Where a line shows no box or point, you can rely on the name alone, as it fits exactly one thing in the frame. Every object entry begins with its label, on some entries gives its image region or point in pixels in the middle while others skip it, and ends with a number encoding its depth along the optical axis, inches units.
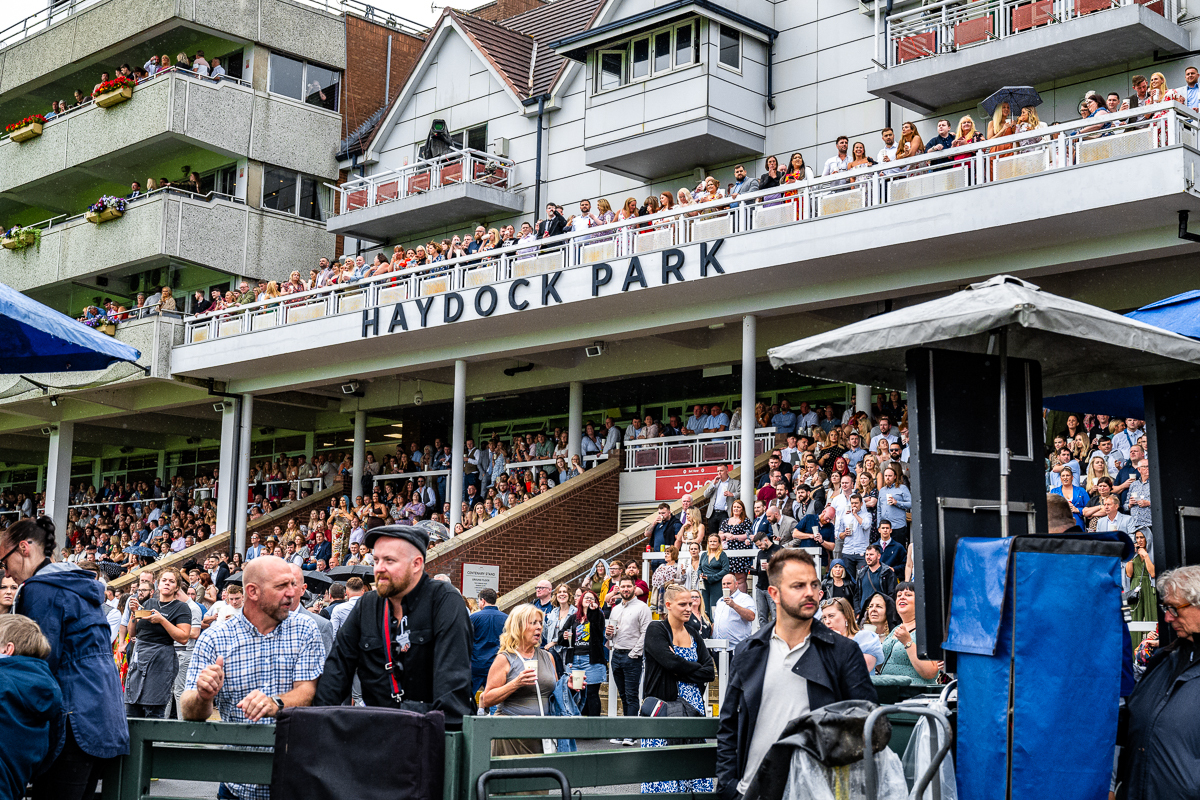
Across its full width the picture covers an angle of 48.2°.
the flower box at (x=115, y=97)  1327.5
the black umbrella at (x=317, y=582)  618.0
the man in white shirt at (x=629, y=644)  560.7
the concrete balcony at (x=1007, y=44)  803.4
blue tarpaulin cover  228.1
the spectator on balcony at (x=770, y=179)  841.5
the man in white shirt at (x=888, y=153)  754.2
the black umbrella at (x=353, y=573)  583.3
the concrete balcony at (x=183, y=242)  1282.0
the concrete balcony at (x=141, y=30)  1318.9
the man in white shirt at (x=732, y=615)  545.6
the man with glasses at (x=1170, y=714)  222.5
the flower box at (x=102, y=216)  1336.1
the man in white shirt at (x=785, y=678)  232.8
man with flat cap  224.8
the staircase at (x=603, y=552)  901.2
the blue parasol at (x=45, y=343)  280.4
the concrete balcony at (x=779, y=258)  671.1
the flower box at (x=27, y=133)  1451.8
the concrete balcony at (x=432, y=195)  1180.5
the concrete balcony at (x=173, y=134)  1289.4
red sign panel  968.3
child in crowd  221.9
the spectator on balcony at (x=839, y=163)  794.2
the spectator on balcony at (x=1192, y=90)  718.5
